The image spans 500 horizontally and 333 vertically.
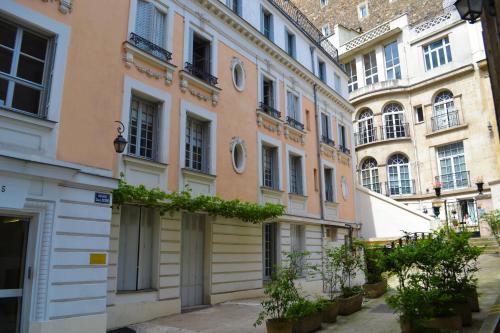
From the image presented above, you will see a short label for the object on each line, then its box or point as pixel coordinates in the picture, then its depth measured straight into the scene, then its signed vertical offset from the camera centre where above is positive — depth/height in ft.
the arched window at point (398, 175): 97.71 +18.77
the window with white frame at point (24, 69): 25.21 +11.93
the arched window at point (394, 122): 100.42 +32.18
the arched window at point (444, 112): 93.20 +32.38
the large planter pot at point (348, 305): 32.01 -3.95
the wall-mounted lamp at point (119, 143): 28.53 +7.79
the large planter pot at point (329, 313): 29.43 -4.15
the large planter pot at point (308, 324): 25.16 -4.32
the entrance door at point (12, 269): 23.45 -0.68
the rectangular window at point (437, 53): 95.71 +47.16
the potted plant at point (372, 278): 39.29 -2.44
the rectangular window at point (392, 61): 103.81 +48.74
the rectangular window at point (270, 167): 50.21 +10.91
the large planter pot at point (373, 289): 40.65 -3.47
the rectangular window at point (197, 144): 39.04 +10.80
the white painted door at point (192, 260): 36.96 -0.40
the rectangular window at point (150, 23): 35.76 +20.63
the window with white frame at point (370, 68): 107.65 +48.82
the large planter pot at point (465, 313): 24.22 -3.50
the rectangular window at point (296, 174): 55.67 +11.05
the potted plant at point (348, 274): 32.78 -1.65
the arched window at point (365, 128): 103.76 +31.94
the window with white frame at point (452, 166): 90.02 +19.35
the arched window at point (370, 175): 101.24 +19.74
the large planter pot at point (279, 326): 23.35 -4.00
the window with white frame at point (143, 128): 33.91 +10.76
